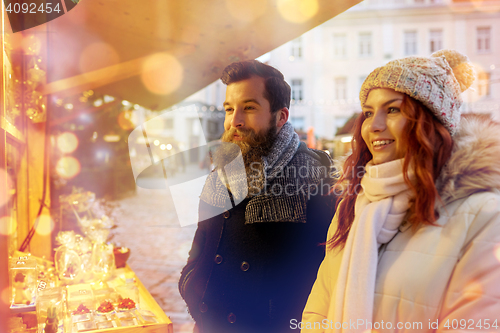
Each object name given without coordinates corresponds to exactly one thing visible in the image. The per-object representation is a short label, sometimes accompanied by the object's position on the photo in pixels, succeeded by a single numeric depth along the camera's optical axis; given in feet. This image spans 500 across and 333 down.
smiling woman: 3.43
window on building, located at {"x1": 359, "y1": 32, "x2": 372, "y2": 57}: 71.46
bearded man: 5.67
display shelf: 5.18
